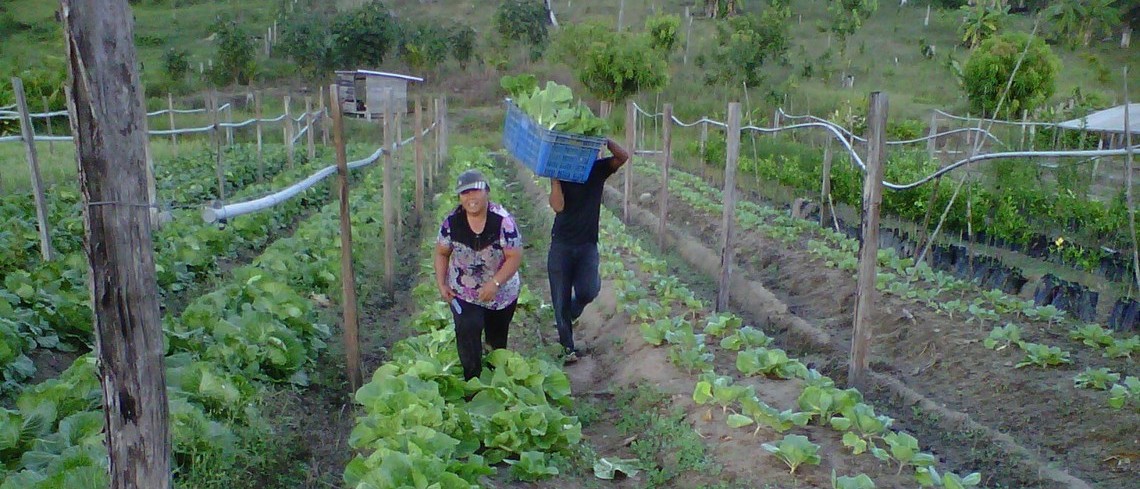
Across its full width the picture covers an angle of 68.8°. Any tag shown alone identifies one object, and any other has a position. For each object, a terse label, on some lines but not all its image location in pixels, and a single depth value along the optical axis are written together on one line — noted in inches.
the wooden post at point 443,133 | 830.9
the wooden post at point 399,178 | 422.3
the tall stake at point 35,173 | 300.2
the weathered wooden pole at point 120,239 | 94.0
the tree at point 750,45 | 1189.1
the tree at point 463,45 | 1676.9
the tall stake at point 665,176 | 430.0
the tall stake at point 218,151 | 459.0
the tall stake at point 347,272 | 217.9
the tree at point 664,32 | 1328.7
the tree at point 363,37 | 1525.6
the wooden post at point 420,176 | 497.5
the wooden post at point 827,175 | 451.5
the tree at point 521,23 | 1742.1
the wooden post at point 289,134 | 658.2
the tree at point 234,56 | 1457.9
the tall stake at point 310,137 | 742.7
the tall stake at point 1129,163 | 208.4
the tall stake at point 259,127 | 629.4
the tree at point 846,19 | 1512.1
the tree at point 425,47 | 1595.7
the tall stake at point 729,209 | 307.5
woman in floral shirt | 196.4
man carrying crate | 250.1
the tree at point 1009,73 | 683.4
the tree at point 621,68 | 1176.8
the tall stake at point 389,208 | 333.7
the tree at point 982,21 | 1104.2
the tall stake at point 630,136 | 468.8
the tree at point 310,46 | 1512.1
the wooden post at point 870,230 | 223.5
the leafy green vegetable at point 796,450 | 162.7
